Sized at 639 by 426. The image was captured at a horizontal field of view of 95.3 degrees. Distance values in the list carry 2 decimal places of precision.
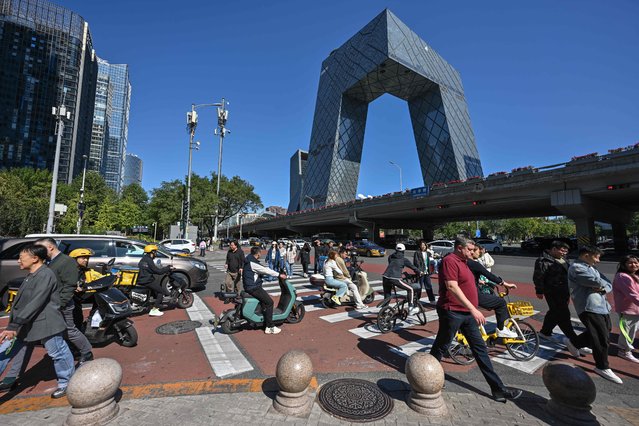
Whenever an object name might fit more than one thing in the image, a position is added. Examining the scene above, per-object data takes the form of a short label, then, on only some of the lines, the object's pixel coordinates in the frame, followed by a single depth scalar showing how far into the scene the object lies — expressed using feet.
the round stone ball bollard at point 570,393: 9.29
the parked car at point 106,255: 24.41
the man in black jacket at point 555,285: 15.42
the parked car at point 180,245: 85.31
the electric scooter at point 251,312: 18.56
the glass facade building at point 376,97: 218.59
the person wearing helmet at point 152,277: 22.25
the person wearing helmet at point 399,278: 20.81
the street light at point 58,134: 47.84
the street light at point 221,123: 117.91
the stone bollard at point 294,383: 10.02
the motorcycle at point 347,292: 25.49
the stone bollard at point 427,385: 10.05
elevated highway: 68.85
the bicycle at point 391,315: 19.30
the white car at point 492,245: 102.06
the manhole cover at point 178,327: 18.99
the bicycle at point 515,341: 14.71
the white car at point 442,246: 80.56
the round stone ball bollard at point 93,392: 8.73
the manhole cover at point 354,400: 10.07
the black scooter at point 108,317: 15.99
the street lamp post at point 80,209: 56.99
